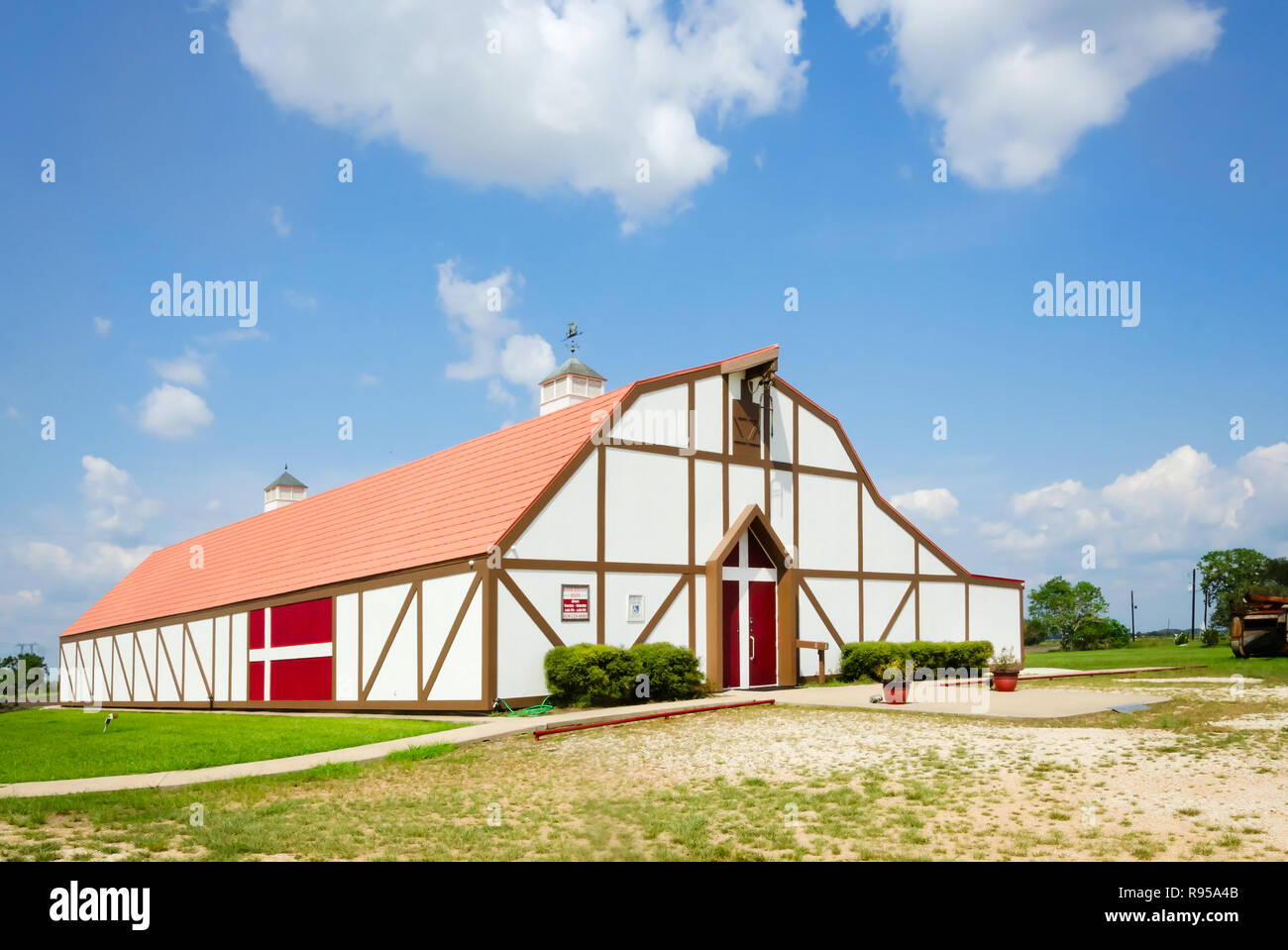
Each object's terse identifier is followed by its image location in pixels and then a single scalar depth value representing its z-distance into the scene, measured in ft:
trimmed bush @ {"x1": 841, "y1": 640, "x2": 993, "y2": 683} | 89.97
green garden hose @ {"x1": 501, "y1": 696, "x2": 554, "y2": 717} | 65.41
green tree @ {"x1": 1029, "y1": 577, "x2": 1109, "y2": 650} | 295.89
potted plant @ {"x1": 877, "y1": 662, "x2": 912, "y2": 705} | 64.28
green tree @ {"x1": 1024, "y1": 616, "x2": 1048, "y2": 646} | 319.47
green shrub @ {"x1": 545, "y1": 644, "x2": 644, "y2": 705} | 67.15
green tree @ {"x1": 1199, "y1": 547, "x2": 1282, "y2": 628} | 336.08
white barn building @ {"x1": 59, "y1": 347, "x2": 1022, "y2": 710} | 70.54
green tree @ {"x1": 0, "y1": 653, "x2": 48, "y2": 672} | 171.94
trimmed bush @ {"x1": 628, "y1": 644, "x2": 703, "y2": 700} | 70.79
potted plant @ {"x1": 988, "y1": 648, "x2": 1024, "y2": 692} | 75.36
